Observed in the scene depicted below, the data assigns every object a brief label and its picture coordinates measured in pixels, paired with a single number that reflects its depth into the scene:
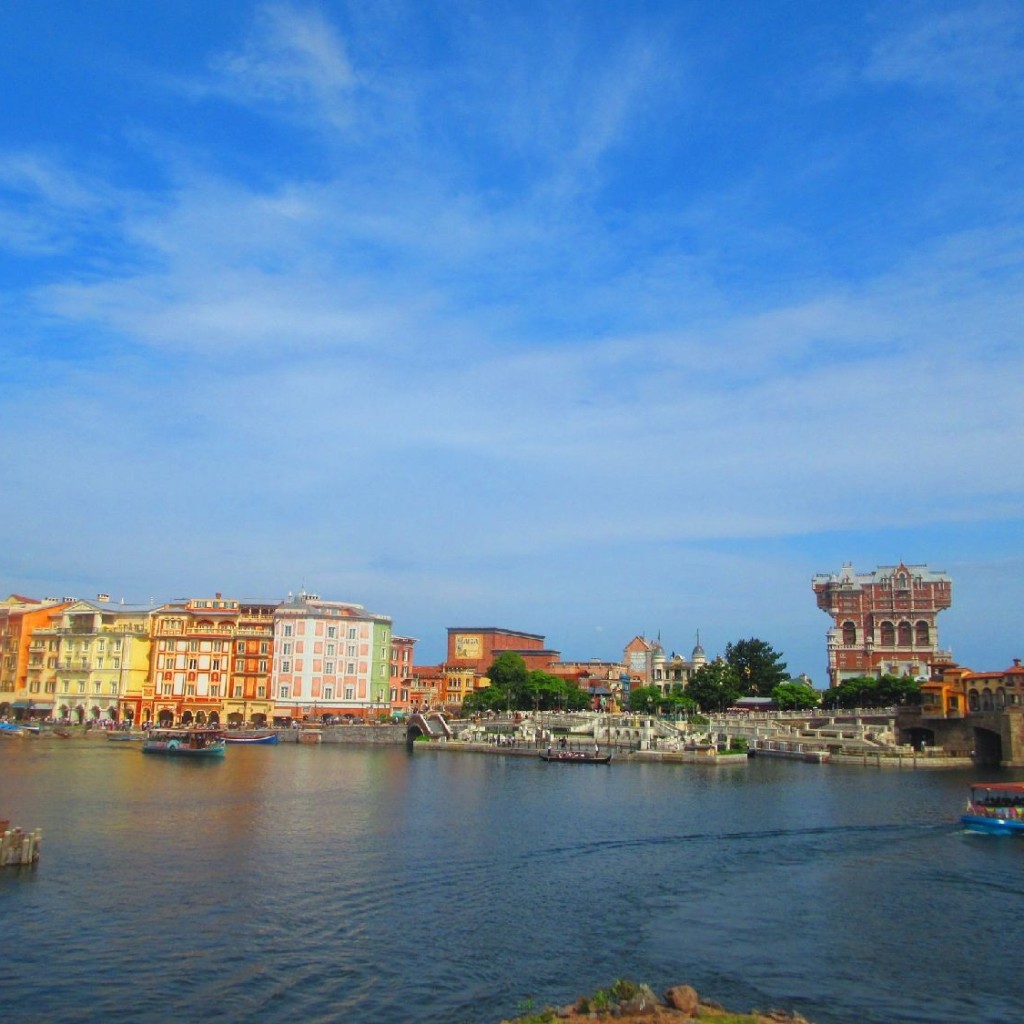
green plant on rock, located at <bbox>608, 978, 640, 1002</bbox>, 20.58
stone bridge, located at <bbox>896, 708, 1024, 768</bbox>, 84.12
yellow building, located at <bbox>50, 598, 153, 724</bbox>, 113.31
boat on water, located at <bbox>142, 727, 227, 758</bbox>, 80.25
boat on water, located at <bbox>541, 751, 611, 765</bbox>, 82.69
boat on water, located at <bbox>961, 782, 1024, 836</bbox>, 46.56
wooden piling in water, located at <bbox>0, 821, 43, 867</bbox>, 34.12
